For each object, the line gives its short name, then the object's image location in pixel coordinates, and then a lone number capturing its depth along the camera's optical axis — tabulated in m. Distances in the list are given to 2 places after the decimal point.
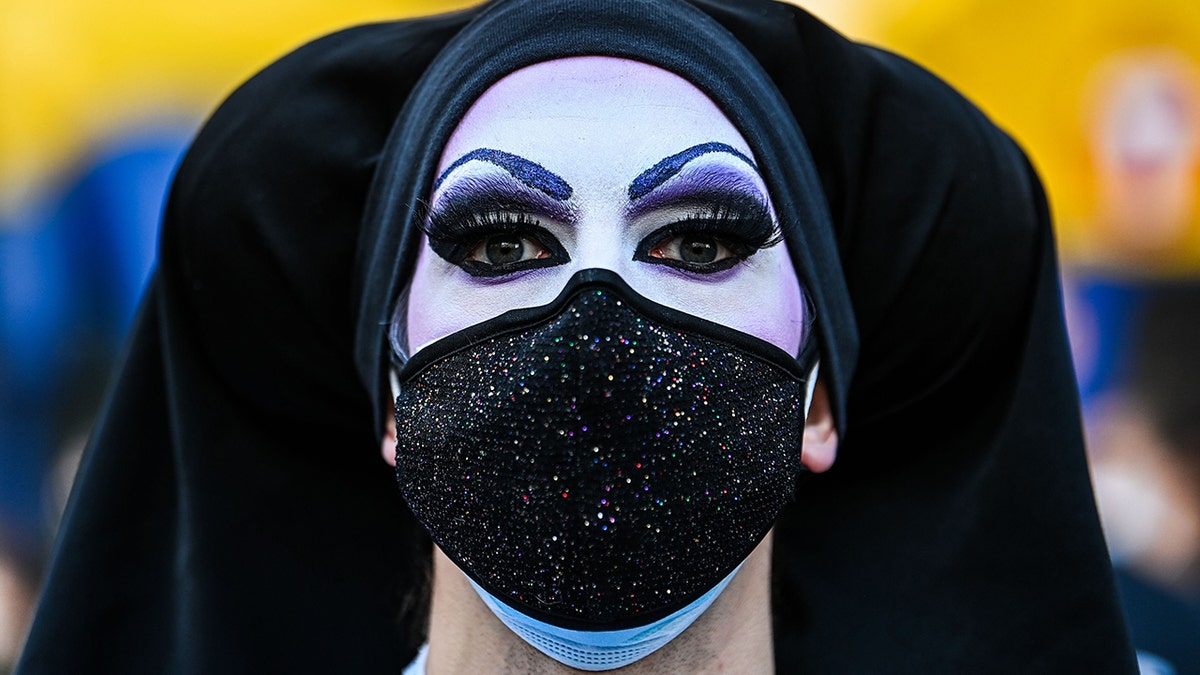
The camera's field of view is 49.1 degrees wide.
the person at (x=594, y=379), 2.12
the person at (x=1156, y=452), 5.23
